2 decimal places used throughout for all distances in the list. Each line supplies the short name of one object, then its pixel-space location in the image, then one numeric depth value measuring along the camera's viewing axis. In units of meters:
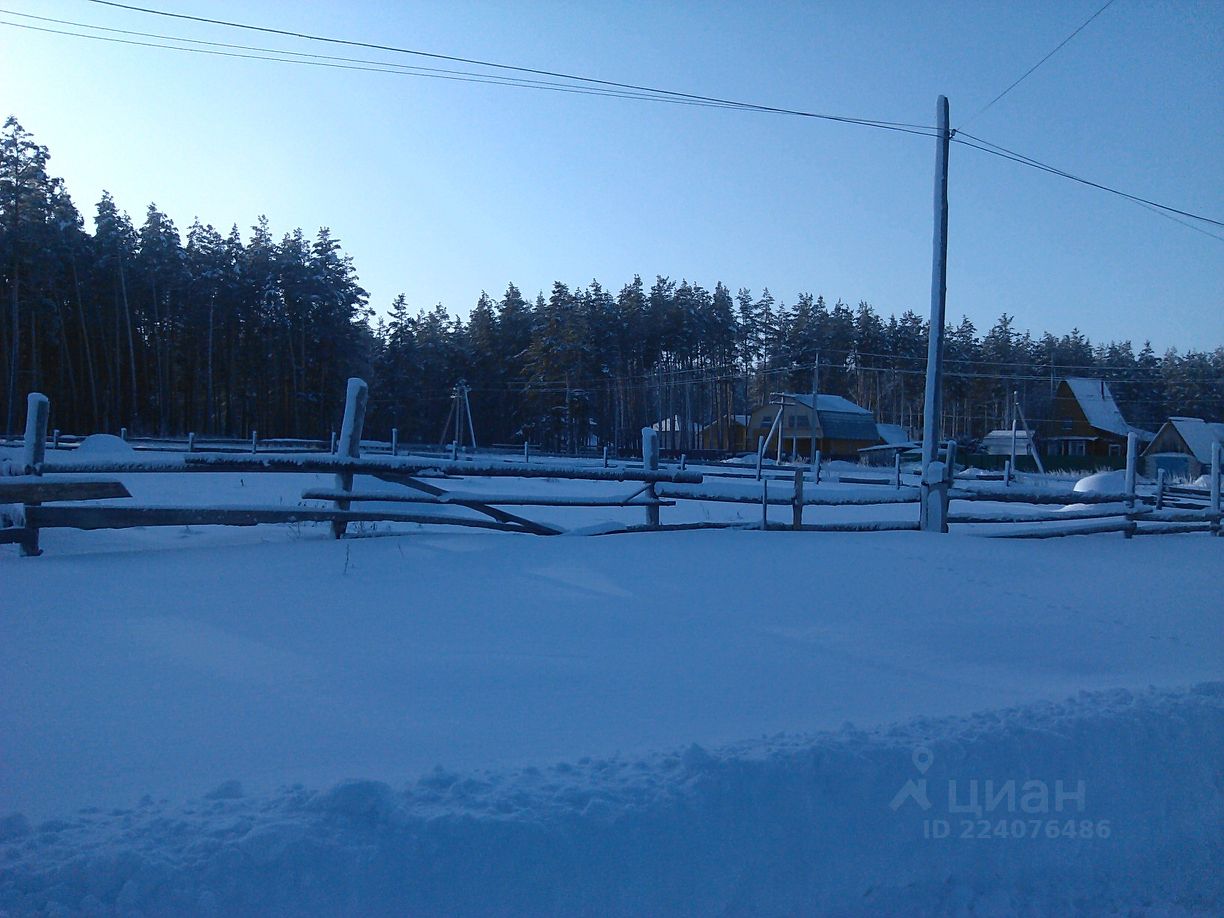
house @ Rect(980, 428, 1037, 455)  63.12
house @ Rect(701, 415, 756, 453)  76.69
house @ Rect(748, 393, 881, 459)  68.19
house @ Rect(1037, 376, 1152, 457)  71.56
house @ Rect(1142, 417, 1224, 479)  55.41
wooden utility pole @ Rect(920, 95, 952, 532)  12.43
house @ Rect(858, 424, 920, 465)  59.75
